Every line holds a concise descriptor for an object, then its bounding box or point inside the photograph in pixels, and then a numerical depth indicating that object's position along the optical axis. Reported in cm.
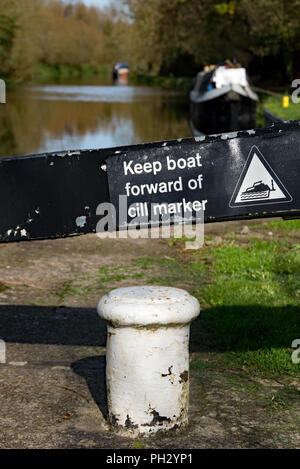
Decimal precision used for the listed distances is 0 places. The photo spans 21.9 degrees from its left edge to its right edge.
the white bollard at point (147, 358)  405
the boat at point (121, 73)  10100
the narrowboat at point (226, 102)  3198
